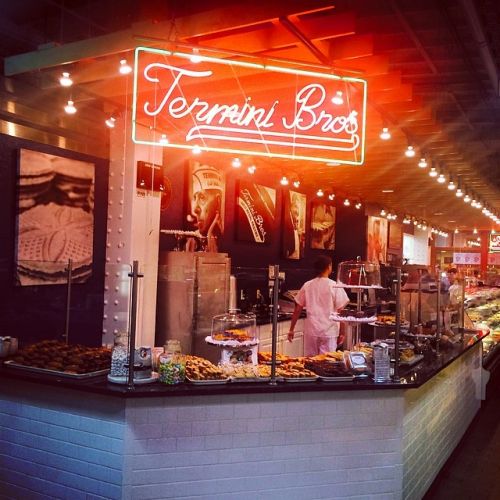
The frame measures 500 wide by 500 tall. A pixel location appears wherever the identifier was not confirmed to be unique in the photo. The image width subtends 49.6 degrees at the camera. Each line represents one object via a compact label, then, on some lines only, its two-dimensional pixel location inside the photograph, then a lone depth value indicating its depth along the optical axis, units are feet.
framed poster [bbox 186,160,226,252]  27.43
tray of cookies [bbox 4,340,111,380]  12.57
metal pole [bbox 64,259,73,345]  15.90
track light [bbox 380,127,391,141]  22.75
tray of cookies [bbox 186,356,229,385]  12.10
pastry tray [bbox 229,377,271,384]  12.45
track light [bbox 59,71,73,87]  17.15
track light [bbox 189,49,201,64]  14.14
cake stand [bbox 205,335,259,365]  14.94
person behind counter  22.34
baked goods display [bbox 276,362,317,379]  12.86
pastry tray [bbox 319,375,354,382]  12.90
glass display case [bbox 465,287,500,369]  29.59
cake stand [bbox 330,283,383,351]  17.72
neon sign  14.30
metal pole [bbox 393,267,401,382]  13.11
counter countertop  11.46
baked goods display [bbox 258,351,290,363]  14.85
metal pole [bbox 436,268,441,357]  18.25
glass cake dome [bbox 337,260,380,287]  18.34
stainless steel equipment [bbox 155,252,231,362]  22.76
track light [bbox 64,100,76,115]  19.09
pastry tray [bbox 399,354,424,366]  15.64
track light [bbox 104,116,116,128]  20.67
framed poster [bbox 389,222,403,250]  62.21
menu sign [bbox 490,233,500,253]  65.46
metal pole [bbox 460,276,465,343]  22.15
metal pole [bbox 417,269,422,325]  20.25
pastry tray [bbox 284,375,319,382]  12.68
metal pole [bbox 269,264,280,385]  12.79
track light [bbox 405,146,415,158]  26.32
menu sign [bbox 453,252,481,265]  58.85
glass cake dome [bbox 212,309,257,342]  17.75
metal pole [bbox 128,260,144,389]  11.41
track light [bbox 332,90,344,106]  15.71
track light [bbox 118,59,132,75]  15.70
